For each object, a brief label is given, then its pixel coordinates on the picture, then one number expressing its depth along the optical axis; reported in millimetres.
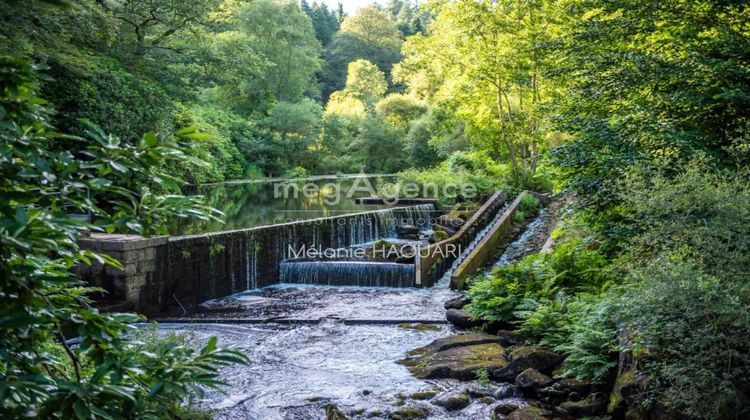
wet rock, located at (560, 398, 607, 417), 5551
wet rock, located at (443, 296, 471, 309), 9758
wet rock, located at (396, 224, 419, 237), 17641
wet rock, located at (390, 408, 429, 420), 5750
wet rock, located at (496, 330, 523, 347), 7801
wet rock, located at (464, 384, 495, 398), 6246
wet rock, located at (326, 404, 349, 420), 5411
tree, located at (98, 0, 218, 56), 18047
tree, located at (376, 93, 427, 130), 42406
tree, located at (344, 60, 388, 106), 55750
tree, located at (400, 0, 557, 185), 20391
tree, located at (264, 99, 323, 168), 40125
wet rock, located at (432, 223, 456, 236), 15830
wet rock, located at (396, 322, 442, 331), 9027
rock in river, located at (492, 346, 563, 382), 6633
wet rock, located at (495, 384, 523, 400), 6221
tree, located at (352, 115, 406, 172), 40938
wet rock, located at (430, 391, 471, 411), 5992
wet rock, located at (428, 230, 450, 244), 14484
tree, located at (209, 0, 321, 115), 43406
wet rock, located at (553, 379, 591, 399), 5898
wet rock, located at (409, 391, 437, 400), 6254
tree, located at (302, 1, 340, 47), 73500
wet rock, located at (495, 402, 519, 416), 5789
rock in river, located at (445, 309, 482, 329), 8969
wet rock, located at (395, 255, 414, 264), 12680
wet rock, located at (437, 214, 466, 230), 17097
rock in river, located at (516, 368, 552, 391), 6223
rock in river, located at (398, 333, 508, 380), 6863
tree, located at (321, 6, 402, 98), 69500
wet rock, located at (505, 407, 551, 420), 5457
